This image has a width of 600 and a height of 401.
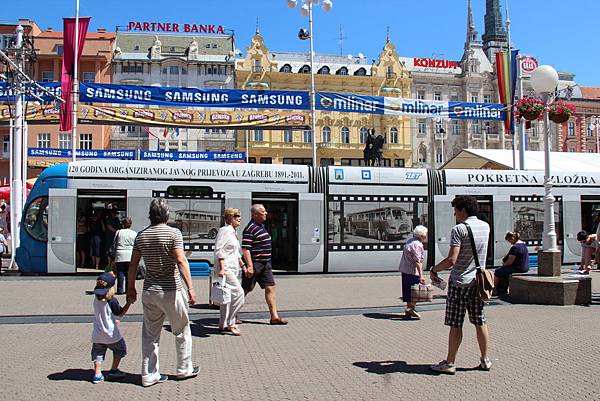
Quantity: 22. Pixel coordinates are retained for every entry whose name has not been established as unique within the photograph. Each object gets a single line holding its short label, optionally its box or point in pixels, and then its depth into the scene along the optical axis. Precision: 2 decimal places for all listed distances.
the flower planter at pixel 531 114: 11.85
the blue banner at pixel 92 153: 38.00
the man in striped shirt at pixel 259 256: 9.05
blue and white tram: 15.12
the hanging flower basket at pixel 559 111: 11.98
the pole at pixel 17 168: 16.91
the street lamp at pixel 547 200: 11.47
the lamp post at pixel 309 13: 24.05
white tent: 26.12
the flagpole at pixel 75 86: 20.19
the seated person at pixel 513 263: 12.13
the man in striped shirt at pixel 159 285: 5.84
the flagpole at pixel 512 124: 24.12
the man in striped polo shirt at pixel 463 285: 6.34
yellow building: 60.69
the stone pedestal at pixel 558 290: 10.85
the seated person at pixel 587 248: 14.40
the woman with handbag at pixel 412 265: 9.95
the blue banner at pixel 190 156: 35.47
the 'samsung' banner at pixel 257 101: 20.56
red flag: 20.11
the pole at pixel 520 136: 23.89
